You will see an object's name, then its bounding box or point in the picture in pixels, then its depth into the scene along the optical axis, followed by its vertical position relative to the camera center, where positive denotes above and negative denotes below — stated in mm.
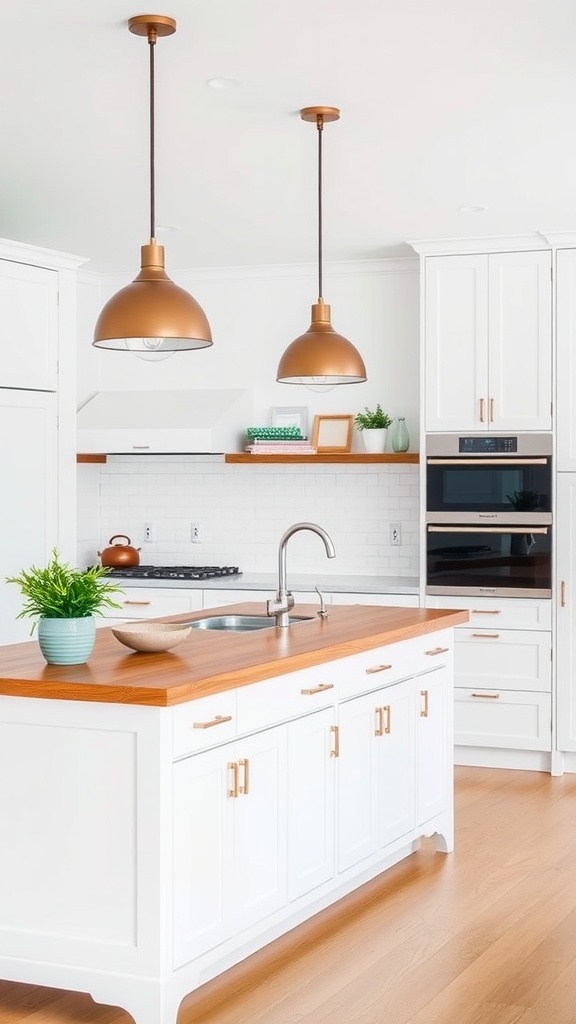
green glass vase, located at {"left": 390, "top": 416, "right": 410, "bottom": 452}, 7090 +344
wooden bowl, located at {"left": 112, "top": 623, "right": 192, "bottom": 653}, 3852 -435
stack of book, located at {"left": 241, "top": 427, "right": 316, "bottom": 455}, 7258 +329
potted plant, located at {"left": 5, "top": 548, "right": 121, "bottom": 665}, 3575 -326
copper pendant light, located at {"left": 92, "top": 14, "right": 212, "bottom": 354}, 3588 +553
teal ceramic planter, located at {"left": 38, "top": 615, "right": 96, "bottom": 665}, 3568 -409
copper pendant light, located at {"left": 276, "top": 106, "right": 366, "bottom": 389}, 4652 +533
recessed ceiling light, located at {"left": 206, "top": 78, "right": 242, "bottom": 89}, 4078 +1365
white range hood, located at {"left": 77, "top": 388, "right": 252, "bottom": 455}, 7250 +445
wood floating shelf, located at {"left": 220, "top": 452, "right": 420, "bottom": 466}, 6949 +232
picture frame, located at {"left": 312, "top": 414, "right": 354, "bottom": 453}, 7316 +385
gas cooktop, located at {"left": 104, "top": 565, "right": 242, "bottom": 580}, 7168 -435
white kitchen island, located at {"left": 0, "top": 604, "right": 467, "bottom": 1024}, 3258 -881
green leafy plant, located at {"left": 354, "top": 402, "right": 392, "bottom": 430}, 7156 +446
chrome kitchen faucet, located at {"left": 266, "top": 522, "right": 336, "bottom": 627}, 4699 -381
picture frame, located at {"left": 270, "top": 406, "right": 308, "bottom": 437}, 7488 +488
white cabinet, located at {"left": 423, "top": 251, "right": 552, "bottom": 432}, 6520 +829
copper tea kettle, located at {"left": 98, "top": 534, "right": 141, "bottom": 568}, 7562 -359
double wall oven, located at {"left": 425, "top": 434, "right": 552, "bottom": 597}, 6504 -86
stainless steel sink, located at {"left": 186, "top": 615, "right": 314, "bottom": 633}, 4992 -502
